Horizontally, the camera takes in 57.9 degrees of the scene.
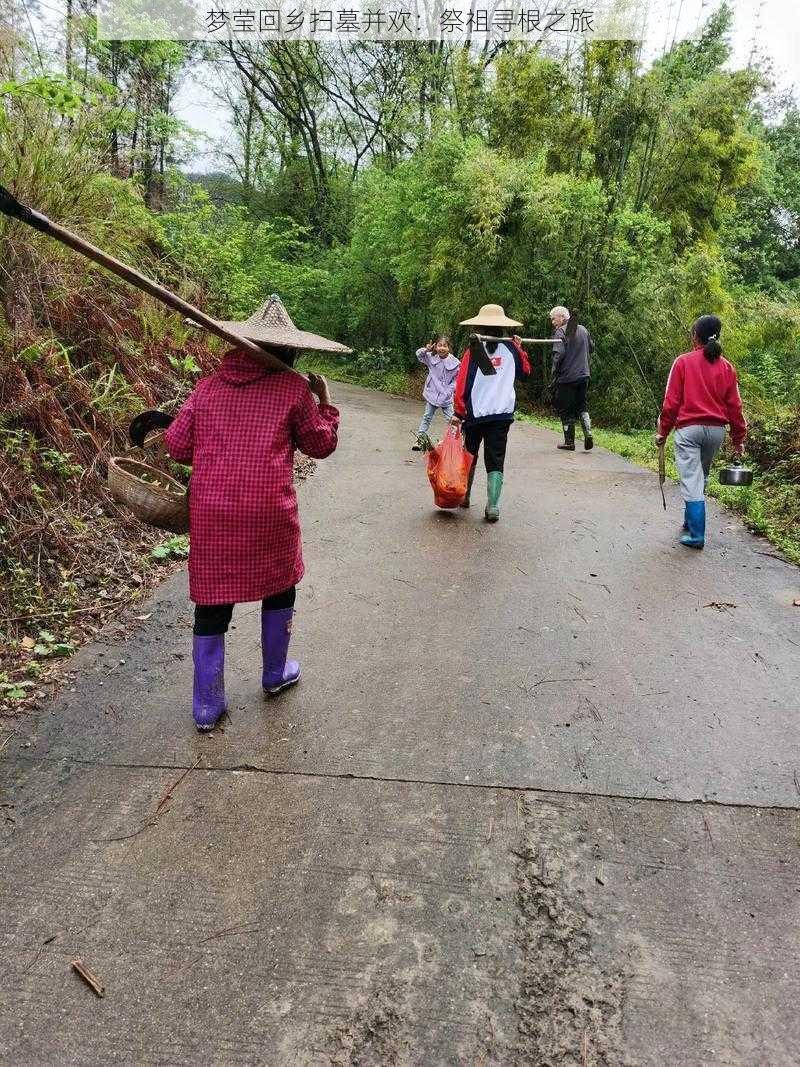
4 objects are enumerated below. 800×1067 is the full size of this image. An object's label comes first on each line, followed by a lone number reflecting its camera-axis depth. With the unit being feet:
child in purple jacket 28.76
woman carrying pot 18.16
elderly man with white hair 30.96
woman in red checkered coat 9.82
